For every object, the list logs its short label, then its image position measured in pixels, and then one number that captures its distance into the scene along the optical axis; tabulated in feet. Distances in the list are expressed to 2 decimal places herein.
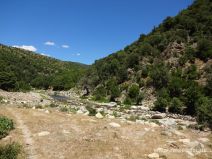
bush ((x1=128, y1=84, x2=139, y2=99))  107.49
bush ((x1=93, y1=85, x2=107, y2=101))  122.40
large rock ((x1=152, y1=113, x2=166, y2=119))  63.34
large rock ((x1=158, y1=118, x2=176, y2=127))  48.68
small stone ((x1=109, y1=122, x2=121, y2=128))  38.37
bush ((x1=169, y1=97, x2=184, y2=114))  83.75
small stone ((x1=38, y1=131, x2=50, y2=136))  31.88
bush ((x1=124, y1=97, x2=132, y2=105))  101.97
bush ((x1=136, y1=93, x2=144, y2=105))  103.01
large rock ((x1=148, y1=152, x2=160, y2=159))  26.54
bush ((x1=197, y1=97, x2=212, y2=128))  46.80
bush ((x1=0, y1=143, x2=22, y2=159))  23.89
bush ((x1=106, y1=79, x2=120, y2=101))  116.73
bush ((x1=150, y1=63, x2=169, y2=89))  106.38
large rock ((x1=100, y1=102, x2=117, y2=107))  97.09
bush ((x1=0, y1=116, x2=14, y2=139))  31.08
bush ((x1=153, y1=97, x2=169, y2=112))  86.83
